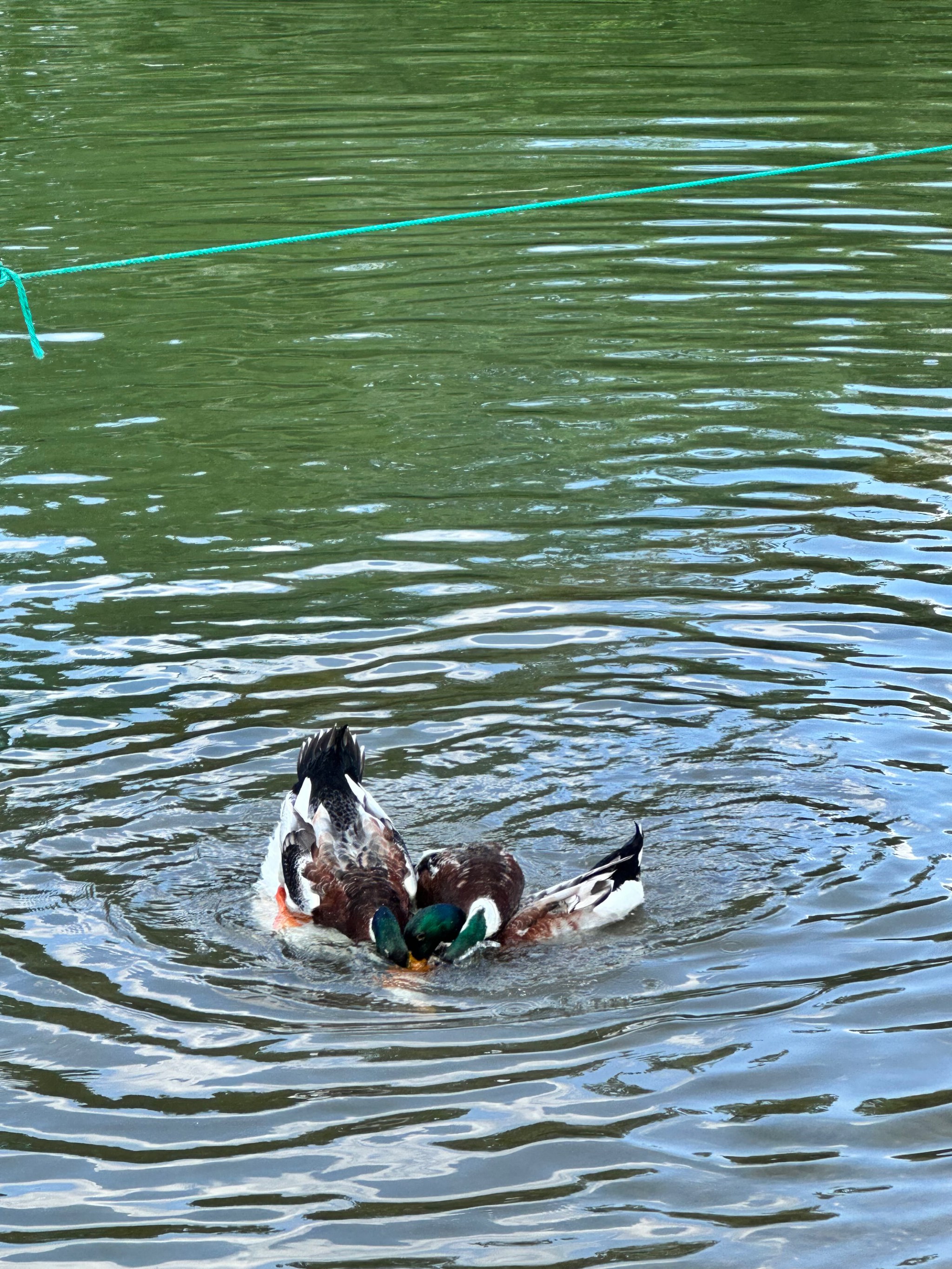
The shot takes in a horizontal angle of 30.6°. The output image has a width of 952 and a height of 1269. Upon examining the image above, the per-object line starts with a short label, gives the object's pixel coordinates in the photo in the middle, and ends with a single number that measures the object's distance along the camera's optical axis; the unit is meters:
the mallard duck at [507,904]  6.20
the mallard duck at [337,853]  6.49
